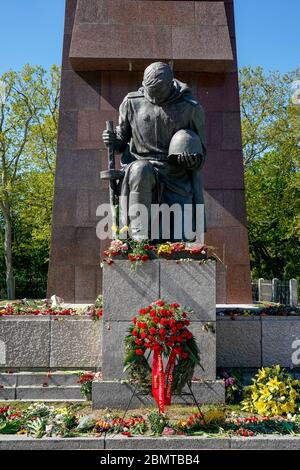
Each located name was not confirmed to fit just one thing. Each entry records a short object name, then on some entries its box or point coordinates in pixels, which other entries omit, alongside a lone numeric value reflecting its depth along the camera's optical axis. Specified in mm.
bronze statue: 7277
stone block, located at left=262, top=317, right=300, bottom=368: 7395
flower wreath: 5508
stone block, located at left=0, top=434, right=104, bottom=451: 4941
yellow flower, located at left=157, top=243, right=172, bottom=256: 6664
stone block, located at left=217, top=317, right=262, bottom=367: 7371
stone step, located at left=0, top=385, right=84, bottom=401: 6781
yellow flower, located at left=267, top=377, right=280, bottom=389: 6238
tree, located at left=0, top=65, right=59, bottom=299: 25422
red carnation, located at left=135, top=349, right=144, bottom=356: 5609
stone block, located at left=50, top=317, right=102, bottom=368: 7242
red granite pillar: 10695
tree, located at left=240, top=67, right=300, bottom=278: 26672
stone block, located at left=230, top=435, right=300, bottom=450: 5039
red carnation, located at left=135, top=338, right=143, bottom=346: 5559
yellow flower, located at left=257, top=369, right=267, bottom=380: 6527
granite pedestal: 6516
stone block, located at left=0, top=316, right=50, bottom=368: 7250
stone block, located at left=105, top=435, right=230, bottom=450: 4973
